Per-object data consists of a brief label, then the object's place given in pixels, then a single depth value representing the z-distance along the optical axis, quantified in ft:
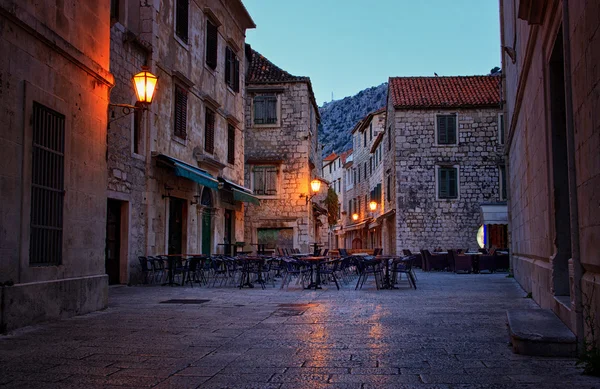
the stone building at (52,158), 22.62
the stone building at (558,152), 15.72
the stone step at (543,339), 17.04
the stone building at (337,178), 199.21
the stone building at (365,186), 129.39
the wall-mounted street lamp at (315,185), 66.49
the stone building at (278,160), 92.22
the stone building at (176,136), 45.52
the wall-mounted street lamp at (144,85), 34.14
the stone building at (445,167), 96.17
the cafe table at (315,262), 45.09
